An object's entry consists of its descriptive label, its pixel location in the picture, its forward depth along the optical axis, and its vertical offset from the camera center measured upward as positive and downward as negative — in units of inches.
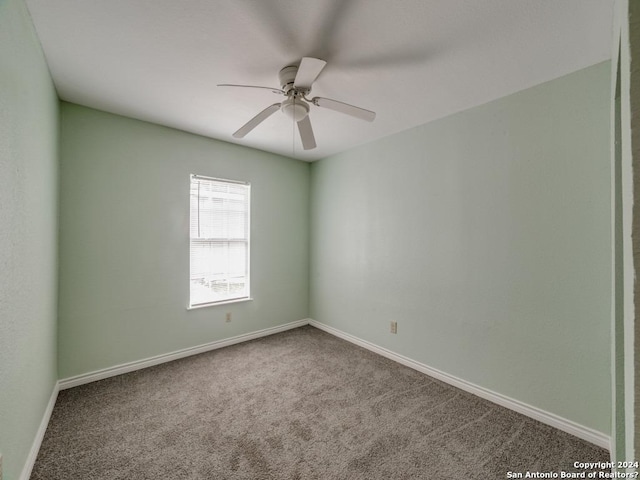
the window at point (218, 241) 124.3 +0.2
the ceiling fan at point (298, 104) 70.2 +35.7
